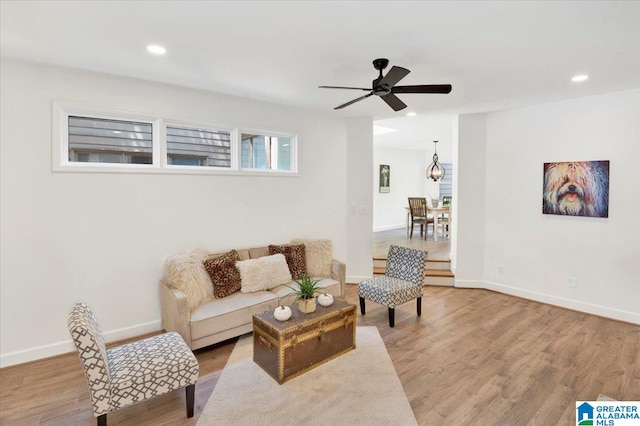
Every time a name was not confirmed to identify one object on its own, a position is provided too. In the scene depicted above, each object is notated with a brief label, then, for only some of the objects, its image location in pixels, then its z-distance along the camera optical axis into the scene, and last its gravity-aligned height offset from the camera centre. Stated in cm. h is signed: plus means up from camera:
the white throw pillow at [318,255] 441 -72
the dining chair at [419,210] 801 -17
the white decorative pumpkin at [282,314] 281 -96
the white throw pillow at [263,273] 371 -83
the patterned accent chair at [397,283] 383 -99
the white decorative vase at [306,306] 297 -94
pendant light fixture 864 +87
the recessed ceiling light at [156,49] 272 +129
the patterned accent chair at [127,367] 199 -111
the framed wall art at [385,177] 964 +79
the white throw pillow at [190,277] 330 -79
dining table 789 -17
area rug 229 -150
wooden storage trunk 269 -120
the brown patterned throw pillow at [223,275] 354 -81
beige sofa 306 -111
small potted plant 297 -88
